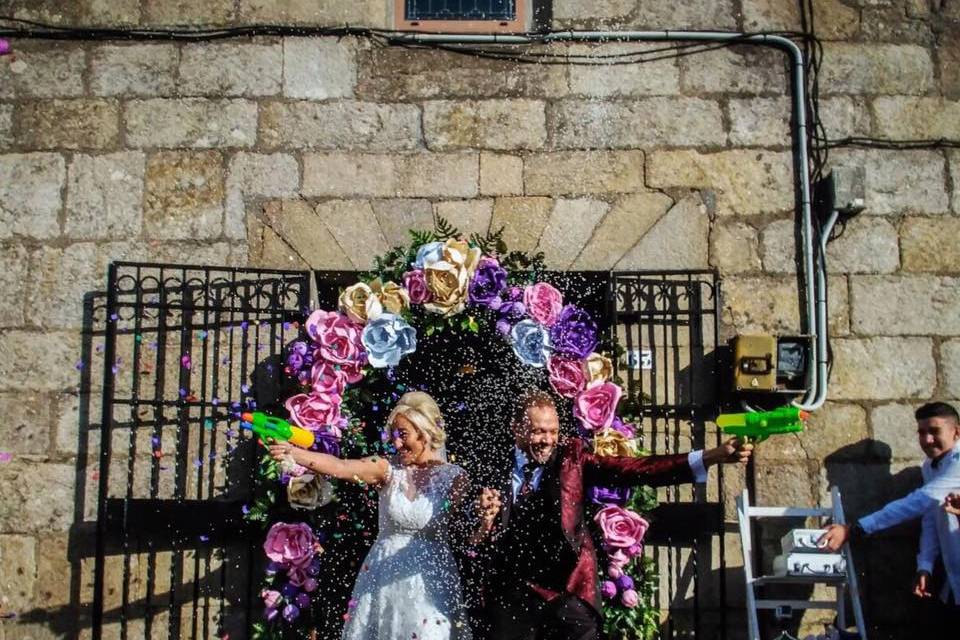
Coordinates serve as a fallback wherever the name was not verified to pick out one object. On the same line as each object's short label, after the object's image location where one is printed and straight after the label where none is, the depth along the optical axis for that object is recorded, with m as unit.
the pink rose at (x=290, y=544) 4.38
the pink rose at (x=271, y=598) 4.39
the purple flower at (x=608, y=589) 4.30
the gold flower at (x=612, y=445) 4.39
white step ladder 4.28
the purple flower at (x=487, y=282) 4.54
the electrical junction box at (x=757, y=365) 4.55
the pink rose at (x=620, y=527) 4.30
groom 3.58
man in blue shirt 4.23
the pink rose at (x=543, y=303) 4.54
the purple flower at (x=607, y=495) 4.37
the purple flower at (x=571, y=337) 4.55
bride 3.83
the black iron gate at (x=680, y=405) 4.55
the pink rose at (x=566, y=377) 4.49
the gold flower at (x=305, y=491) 4.32
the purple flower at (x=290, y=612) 4.36
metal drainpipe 4.80
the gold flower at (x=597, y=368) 4.53
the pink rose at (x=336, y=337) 4.53
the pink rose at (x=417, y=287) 4.51
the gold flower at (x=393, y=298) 4.54
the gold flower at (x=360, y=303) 4.53
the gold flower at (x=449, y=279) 4.45
